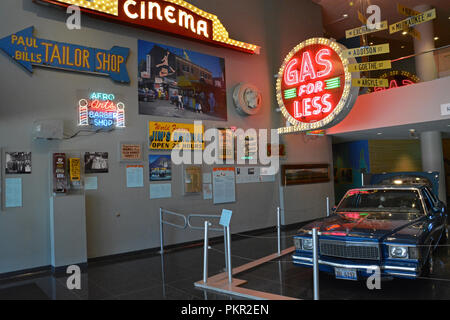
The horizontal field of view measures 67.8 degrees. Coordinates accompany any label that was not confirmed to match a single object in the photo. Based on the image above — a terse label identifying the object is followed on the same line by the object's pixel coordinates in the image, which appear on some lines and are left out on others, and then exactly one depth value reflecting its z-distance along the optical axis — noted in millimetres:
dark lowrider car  4418
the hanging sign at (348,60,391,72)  7113
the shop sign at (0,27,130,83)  6195
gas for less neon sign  7777
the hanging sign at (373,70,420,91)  9945
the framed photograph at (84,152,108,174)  6890
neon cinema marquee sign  6883
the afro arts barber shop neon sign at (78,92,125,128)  6852
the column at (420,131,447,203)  11773
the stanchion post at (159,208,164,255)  7592
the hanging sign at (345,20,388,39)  7340
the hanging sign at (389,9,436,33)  7048
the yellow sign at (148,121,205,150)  7832
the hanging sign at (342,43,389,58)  6996
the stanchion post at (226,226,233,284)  5051
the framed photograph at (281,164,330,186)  10477
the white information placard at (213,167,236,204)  8889
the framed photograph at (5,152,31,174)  6094
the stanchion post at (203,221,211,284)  5070
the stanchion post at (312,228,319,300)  3963
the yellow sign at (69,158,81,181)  6570
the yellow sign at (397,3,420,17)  7495
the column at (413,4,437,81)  12181
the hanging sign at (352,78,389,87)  7430
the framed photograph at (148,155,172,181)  7782
